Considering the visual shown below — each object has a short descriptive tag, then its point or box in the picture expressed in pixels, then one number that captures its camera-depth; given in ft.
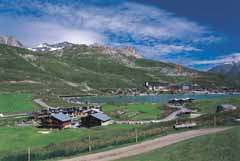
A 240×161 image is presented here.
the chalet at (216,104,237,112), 284.18
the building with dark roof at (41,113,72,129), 284.20
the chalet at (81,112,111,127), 287.69
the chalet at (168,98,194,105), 508.20
